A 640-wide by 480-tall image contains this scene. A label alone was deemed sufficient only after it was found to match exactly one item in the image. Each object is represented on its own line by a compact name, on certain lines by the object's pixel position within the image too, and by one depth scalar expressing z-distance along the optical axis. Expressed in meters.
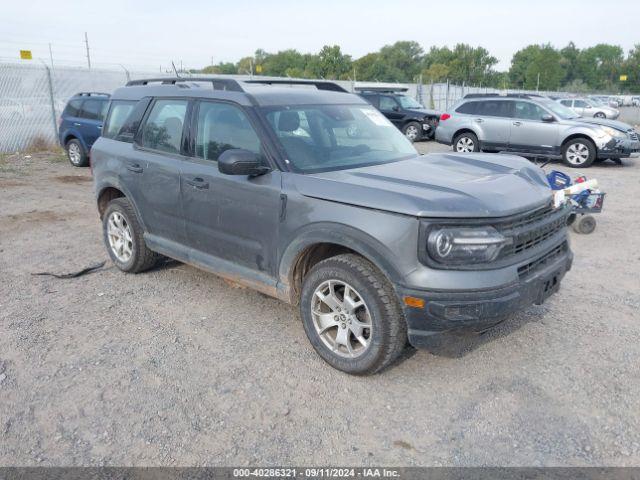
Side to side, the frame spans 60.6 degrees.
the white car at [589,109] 28.56
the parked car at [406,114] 19.36
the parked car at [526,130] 13.23
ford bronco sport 3.13
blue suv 12.62
